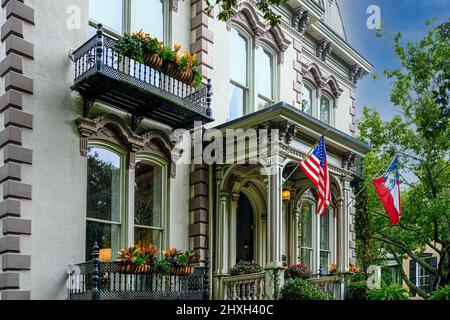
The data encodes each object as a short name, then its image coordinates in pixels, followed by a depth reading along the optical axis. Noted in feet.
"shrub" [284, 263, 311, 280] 55.67
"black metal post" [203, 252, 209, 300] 46.19
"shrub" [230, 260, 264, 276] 49.83
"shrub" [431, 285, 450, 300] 45.75
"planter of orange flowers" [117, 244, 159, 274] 40.19
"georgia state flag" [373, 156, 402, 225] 53.11
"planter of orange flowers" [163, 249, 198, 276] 43.32
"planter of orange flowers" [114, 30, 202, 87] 42.78
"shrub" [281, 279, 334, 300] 46.01
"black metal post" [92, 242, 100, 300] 37.83
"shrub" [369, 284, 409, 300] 44.73
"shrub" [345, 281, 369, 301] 56.14
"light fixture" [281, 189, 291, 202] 59.32
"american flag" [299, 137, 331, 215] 47.88
